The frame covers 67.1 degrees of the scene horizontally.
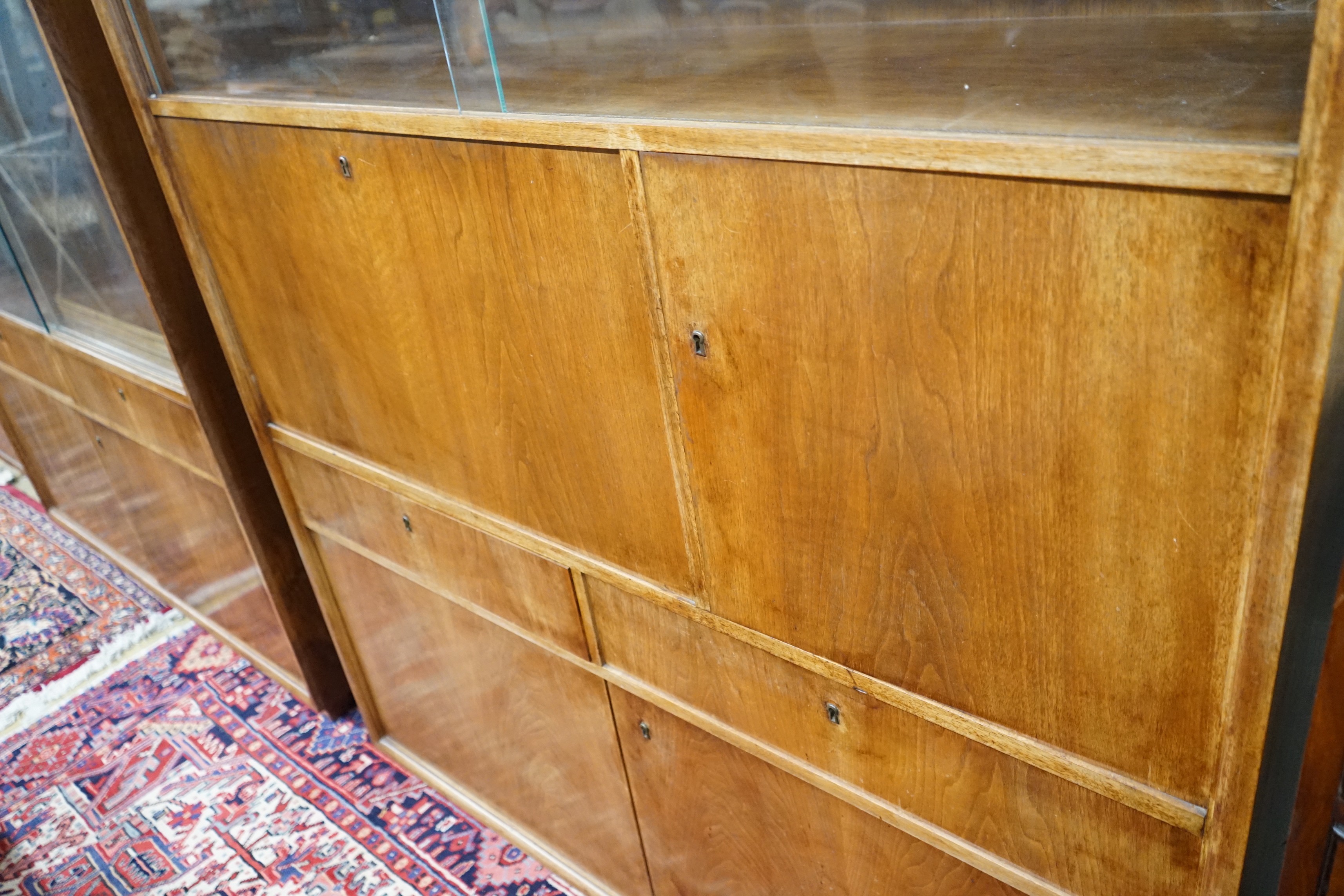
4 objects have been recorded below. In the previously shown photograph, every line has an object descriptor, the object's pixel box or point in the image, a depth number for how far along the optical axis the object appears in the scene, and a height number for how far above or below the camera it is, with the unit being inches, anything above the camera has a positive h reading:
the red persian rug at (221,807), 72.0 -57.3
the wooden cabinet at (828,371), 26.6 -15.1
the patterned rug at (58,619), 95.1 -56.3
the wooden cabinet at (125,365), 66.5 -27.7
